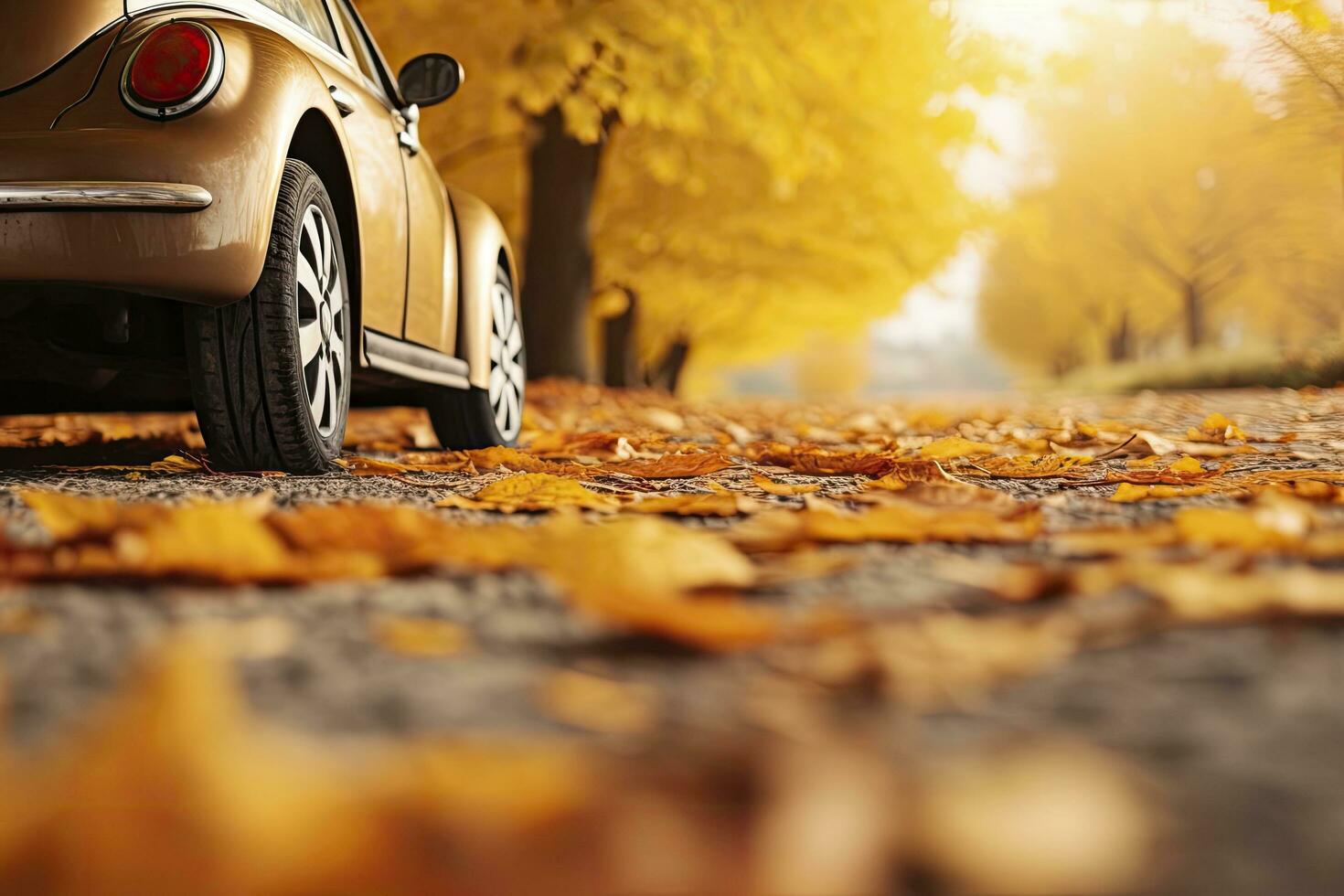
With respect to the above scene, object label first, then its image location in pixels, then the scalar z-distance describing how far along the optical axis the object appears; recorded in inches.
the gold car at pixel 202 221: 100.3
